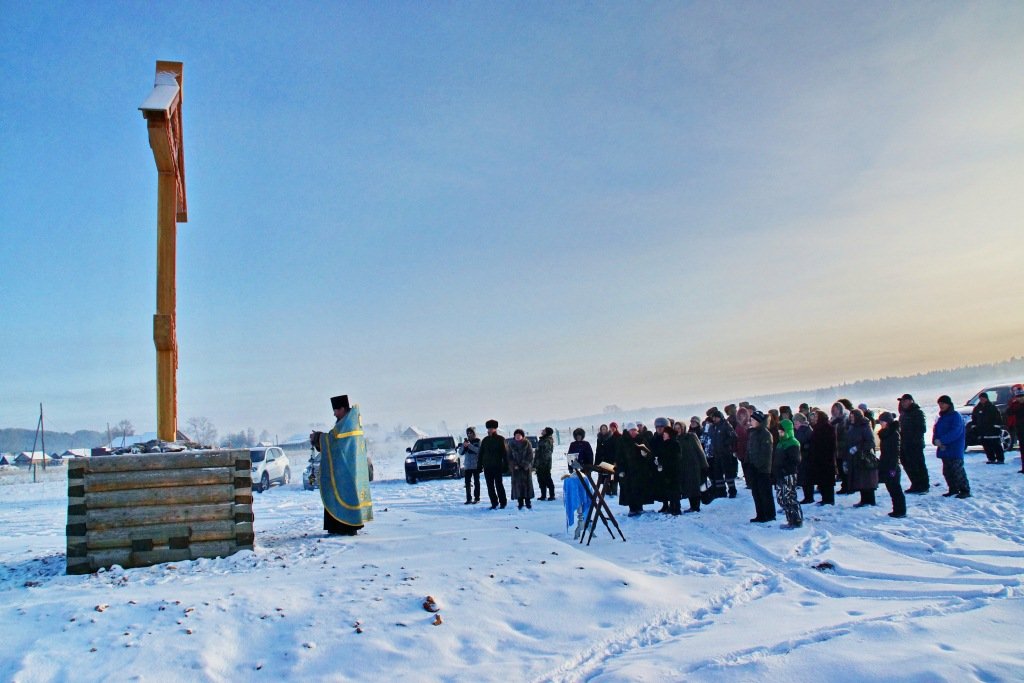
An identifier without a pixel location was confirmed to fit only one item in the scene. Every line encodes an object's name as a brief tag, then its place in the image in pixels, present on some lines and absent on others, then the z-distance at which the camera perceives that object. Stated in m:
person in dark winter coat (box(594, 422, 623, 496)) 13.96
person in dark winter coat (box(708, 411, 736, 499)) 13.70
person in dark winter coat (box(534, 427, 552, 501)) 15.08
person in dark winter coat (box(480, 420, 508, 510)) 13.90
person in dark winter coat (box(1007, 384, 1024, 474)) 14.42
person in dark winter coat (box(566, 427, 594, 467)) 12.70
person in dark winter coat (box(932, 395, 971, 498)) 11.64
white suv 22.31
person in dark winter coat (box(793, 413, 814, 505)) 12.33
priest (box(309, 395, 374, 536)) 9.06
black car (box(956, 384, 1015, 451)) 18.28
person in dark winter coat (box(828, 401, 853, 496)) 12.53
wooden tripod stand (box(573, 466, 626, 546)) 9.29
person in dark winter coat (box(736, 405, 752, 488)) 13.46
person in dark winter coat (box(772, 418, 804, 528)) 10.19
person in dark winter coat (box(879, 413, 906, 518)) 10.48
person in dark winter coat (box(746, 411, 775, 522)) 10.73
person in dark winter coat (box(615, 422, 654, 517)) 12.30
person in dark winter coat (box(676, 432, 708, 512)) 12.12
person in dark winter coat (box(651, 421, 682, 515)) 12.00
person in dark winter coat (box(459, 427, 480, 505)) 15.05
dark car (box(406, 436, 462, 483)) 23.16
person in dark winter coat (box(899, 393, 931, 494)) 12.13
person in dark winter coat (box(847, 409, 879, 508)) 11.38
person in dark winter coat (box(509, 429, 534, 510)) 13.73
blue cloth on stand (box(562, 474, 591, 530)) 9.69
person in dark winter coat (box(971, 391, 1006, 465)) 16.77
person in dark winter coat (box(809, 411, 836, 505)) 11.92
